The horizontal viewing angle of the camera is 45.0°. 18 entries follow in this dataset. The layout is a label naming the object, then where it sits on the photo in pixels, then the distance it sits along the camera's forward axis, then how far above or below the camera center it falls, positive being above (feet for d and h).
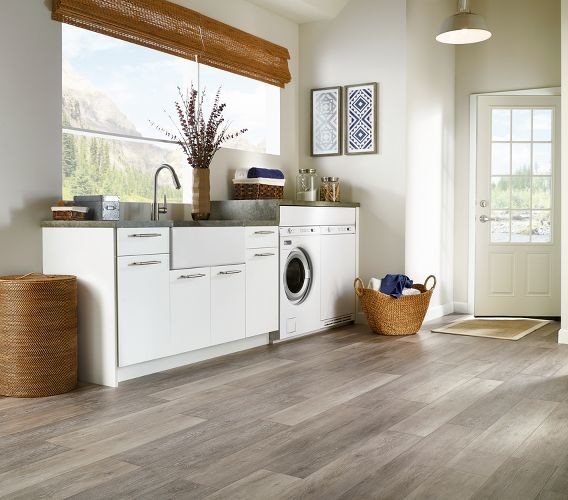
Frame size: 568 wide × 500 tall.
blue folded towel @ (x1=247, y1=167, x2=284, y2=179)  16.75 +1.02
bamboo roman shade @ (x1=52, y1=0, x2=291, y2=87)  13.23 +3.98
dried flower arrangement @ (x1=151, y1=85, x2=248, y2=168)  14.99 +1.87
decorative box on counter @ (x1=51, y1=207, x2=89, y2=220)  12.06 +0.04
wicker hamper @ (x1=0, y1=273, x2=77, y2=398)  10.94 -1.96
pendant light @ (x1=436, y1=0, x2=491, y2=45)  15.52 +4.20
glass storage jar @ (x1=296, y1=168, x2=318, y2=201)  18.37 +0.78
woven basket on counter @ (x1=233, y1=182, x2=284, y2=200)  16.70 +0.57
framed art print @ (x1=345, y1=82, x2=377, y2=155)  18.52 +2.60
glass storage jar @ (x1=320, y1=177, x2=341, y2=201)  18.31 +0.66
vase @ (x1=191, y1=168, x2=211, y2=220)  14.98 +0.45
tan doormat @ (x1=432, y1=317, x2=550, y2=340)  16.90 -2.99
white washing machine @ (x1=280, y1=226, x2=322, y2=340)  15.89 -1.61
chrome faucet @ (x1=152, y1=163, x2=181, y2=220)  13.62 +0.59
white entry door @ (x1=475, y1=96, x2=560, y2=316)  19.72 +0.19
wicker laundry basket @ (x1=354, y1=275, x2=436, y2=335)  16.60 -2.36
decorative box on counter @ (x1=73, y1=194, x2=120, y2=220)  12.17 +0.18
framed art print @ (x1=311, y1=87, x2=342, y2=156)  19.15 +2.59
